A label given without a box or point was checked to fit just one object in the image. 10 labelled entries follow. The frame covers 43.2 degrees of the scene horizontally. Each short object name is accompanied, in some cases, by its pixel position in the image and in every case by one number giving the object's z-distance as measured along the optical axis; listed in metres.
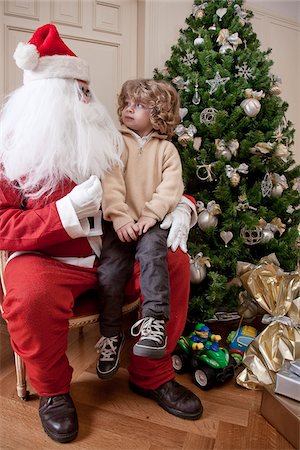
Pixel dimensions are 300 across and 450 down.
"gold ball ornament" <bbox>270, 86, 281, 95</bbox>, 1.73
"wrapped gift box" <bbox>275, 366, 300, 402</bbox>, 1.21
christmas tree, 1.66
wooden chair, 1.25
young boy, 1.18
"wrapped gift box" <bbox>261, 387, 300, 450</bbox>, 1.15
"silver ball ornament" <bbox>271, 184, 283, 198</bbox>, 1.76
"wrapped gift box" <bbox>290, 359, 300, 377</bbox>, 1.27
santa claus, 1.12
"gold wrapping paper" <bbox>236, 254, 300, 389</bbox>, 1.45
